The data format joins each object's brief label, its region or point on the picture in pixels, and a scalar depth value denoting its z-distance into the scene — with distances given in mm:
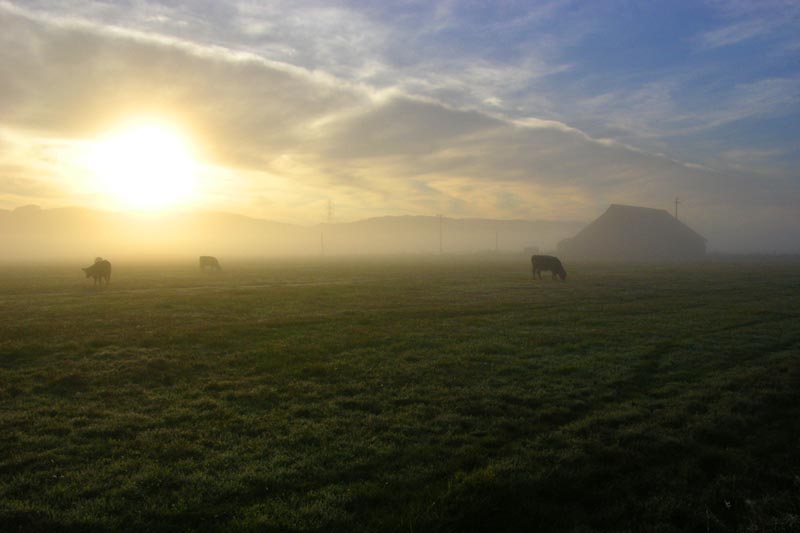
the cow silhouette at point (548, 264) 47750
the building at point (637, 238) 126938
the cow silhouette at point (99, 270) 38312
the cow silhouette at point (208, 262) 58547
